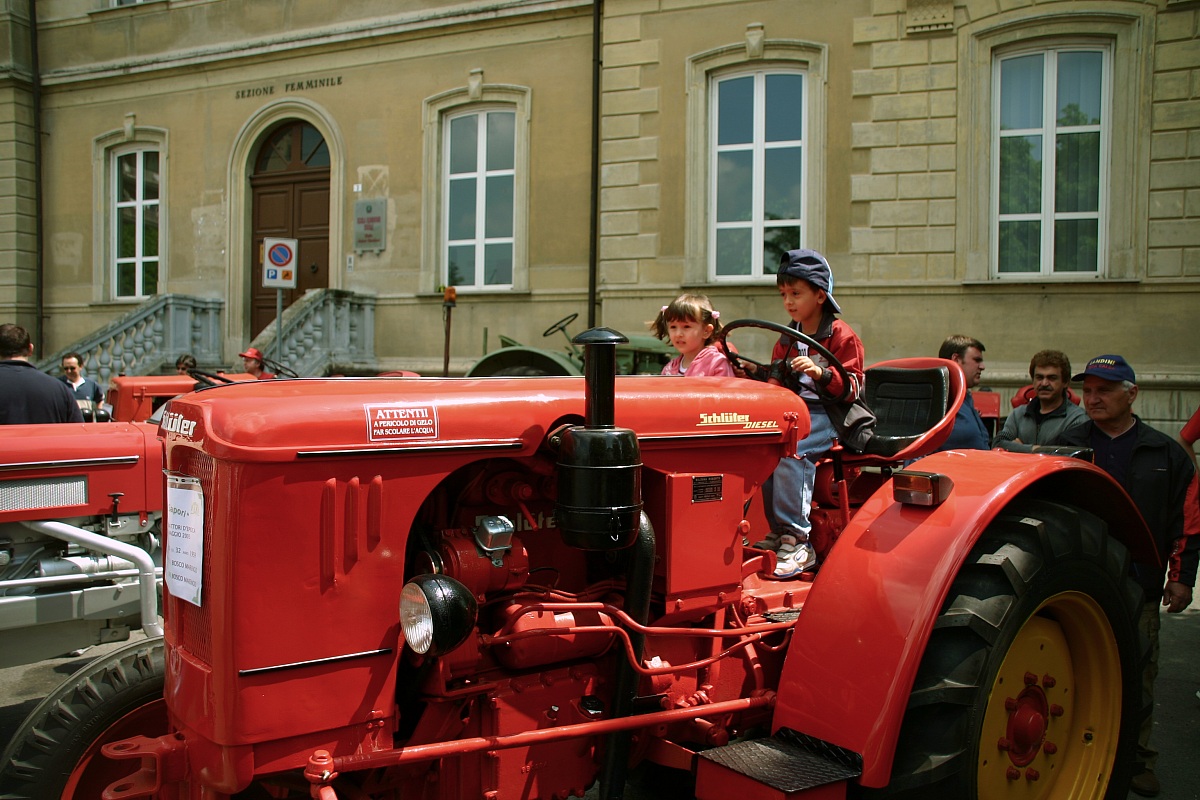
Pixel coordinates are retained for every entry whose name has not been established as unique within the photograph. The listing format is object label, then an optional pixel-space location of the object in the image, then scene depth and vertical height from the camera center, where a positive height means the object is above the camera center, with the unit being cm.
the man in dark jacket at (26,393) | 541 -27
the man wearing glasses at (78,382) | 1059 -40
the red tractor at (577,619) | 206 -65
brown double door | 1532 +216
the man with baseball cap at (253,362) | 871 -13
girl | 374 +9
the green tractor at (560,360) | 1010 -10
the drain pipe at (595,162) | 1302 +255
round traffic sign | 1024 +98
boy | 315 -9
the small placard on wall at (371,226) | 1438 +182
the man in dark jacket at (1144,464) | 390 -44
